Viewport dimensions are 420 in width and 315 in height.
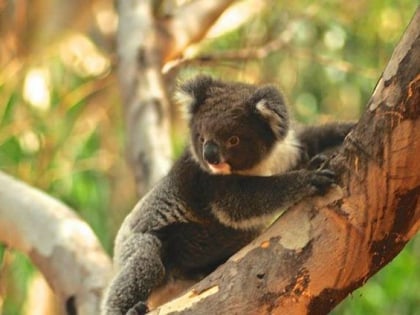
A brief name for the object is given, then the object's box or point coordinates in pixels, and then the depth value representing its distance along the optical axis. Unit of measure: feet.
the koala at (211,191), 17.46
